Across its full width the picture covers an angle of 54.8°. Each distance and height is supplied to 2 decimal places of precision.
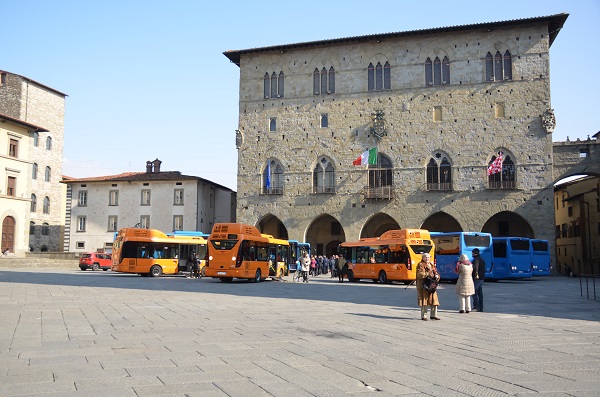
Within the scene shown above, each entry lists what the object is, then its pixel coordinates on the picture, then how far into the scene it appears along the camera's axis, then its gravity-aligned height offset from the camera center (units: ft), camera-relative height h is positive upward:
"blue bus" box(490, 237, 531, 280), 93.04 -1.37
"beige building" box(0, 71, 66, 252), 169.58 +30.93
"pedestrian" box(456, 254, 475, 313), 42.37 -2.30
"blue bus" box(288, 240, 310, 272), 110.93 +0.24
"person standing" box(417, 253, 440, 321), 37.50 -2.16
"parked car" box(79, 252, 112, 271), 129.39 -2.08
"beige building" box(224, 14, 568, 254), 118.73 +26.10
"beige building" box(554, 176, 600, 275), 152.05 +8.15
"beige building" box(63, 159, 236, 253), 153.28 +12.49
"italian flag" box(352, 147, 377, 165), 124.26 +19.95
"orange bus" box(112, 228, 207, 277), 96.48 +0.10
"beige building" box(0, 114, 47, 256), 136.56 +16.40
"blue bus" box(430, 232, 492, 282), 88.17 +0.42
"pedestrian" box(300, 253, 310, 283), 89.25 -2.14
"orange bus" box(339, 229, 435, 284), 83.10 -0.63
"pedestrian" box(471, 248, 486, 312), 44.37 -2.10
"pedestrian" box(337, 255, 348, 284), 91.25 -2.51
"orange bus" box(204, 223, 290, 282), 79.92 -0.21
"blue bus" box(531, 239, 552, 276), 97.76 -1.29
